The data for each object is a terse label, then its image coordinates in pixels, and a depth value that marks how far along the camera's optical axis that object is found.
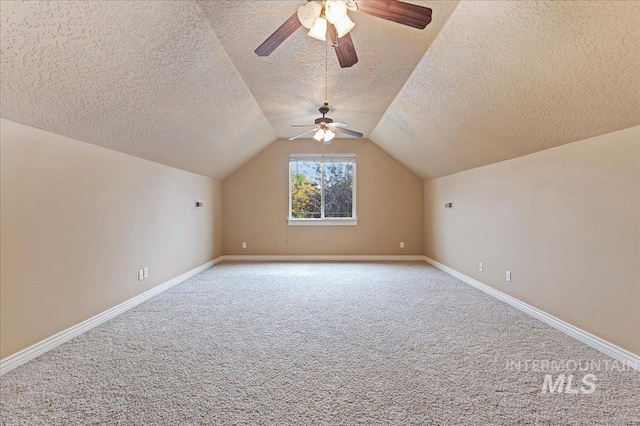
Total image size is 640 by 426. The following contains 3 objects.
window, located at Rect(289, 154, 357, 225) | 6.20
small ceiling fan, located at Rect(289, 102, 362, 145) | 3.72
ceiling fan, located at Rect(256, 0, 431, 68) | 1.60
